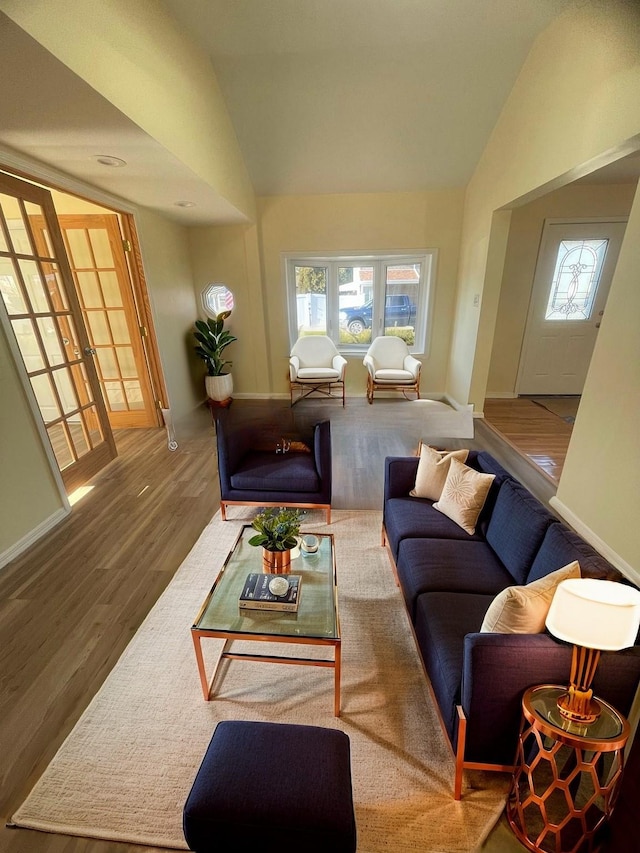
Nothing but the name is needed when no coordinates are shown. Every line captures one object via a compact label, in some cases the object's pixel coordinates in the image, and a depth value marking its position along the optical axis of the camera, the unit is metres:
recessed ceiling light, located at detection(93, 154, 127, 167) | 2.34
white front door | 4.51
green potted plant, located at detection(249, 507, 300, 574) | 1.54
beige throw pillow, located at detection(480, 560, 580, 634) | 1.05
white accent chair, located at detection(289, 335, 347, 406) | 4.84
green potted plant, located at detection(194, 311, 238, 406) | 4.76
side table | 0.91
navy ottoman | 0.83
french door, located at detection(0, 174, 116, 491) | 2.35
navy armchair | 2.37
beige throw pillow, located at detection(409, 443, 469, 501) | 2.01
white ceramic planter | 4.93
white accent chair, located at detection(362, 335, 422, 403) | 4.79
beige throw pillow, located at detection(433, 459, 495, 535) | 1.80
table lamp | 0.85
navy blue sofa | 1.00
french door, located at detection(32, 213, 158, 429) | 3.58
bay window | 5.12
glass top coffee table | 1.32
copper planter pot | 1.59
